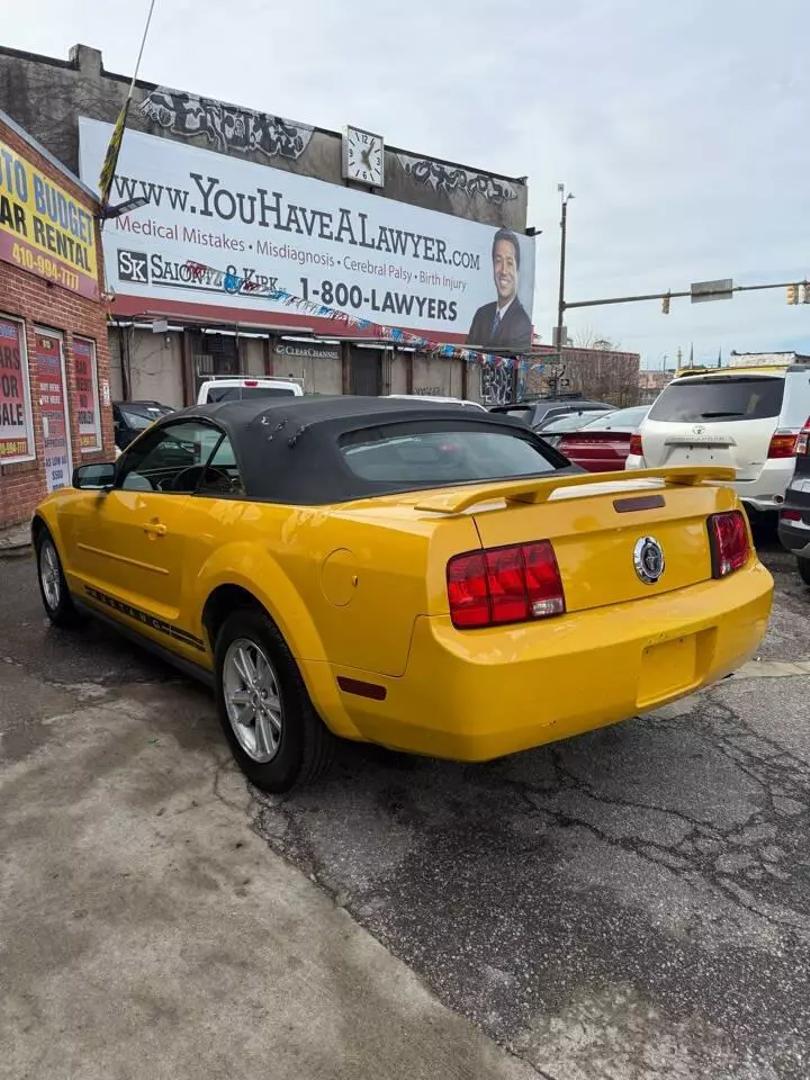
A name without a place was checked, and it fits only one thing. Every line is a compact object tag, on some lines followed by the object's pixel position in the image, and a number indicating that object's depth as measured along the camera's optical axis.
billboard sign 20.53
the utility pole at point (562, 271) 28.20
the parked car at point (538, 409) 13.11
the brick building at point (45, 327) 8.83
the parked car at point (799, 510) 5.58
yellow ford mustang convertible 2.35
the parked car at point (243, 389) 11.39
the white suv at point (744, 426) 6.87
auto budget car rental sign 8.62
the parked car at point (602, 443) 9.15
